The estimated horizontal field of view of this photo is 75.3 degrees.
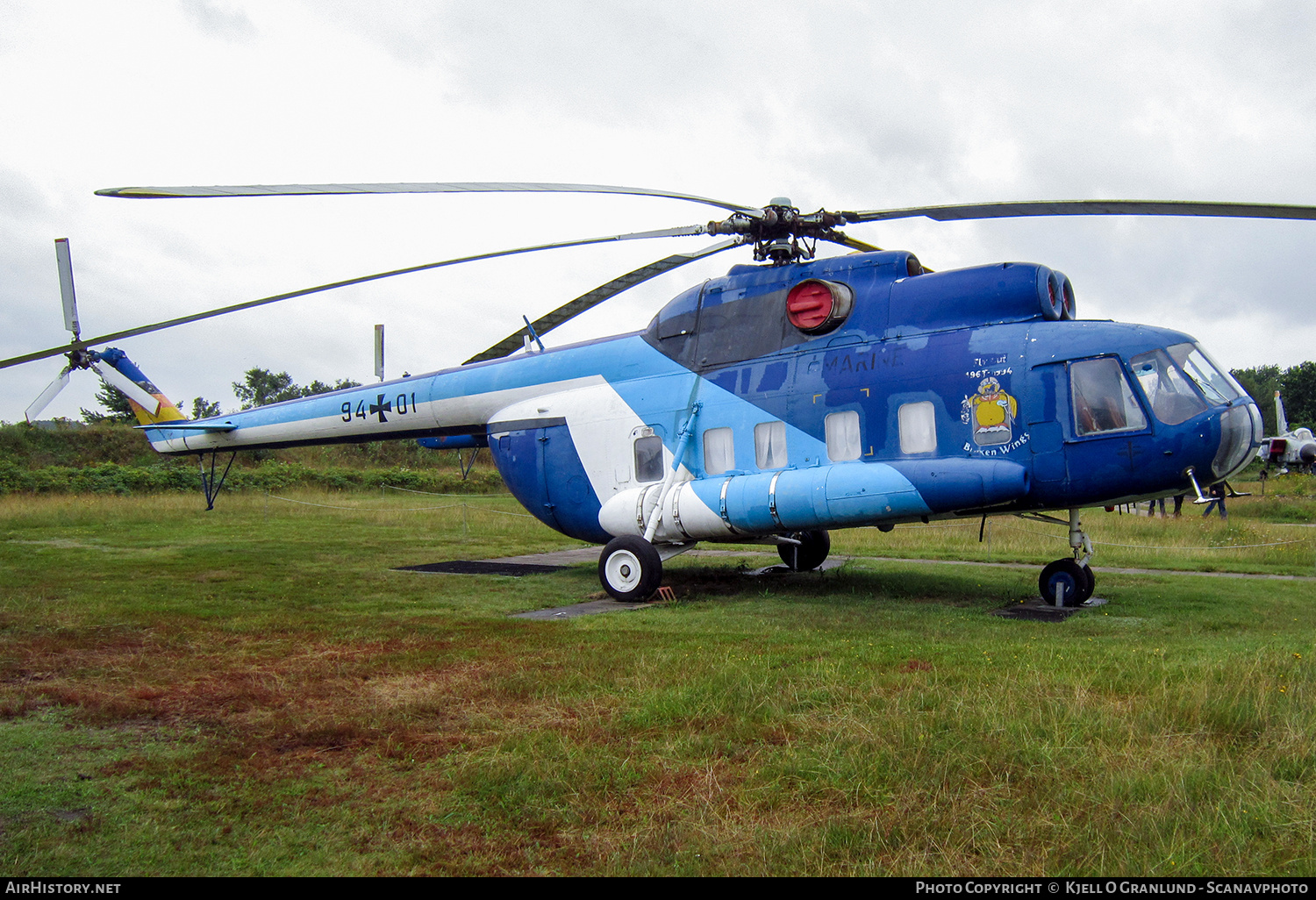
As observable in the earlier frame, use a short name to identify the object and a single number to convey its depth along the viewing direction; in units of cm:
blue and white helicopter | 918
